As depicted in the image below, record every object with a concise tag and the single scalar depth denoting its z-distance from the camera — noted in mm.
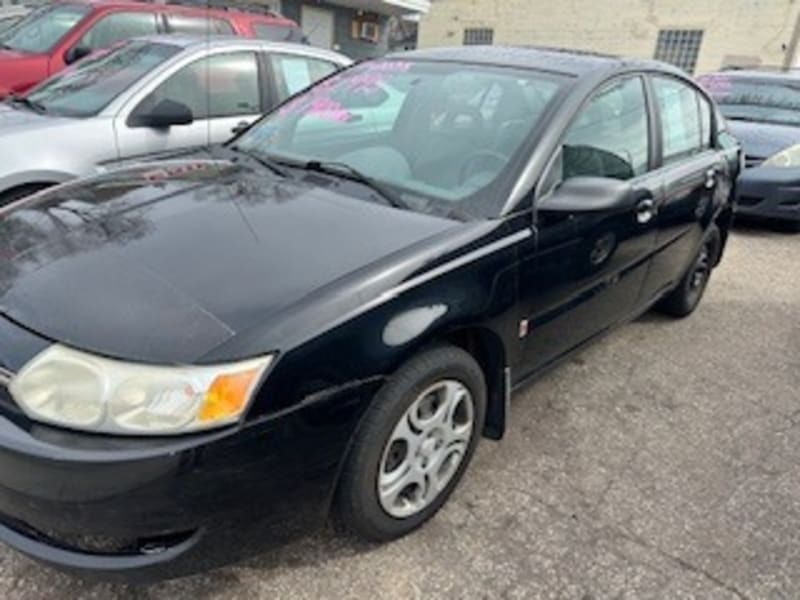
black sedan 1619
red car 6230
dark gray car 6590
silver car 3848
